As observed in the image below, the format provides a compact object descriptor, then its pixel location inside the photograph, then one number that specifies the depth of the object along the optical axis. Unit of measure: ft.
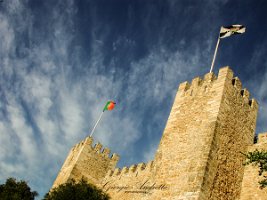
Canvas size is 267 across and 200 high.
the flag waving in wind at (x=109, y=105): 87.71
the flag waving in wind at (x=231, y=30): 55.31
